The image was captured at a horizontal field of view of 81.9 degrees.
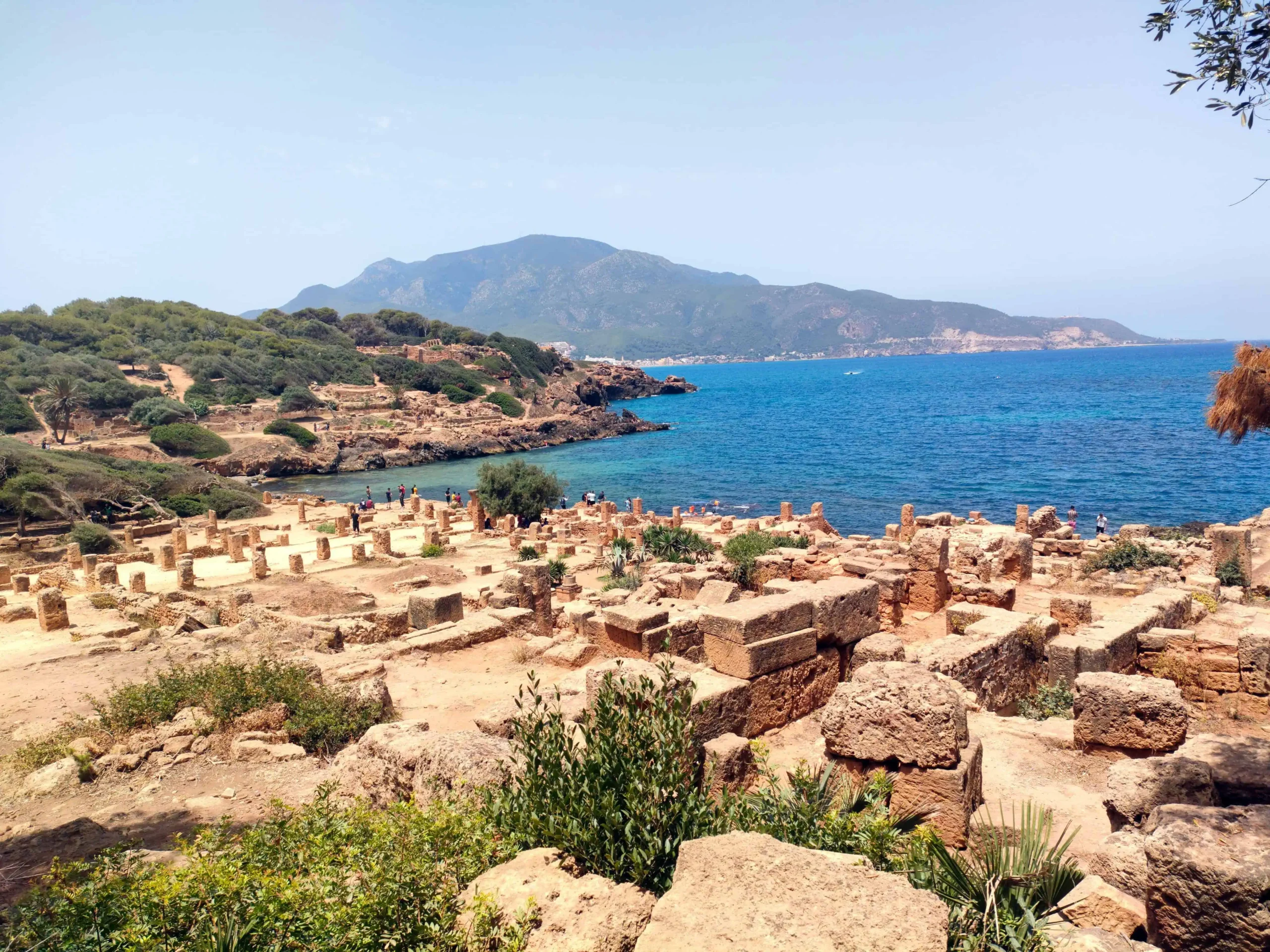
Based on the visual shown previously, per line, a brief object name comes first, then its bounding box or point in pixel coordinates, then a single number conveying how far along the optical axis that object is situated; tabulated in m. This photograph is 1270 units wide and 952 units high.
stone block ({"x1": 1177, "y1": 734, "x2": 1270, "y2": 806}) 5.32
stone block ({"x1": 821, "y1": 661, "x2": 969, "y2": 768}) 5.48
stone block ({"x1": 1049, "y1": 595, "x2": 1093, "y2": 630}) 11.52
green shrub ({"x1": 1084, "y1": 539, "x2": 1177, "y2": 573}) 18.36
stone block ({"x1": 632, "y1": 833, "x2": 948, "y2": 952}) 3.08
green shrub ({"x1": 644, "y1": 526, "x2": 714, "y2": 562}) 23.02
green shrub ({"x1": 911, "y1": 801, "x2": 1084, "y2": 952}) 3.51
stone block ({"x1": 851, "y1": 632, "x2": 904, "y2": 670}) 8.06
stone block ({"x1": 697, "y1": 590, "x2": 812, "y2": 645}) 7.31
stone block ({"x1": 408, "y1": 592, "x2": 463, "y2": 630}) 13.37
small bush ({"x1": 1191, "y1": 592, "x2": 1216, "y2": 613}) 11.41
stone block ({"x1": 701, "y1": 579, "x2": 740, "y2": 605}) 10.18
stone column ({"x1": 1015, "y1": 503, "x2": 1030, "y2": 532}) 24.41
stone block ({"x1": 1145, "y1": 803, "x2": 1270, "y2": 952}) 3.60
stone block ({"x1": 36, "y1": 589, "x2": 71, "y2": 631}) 15.45
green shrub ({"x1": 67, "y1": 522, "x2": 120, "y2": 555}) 28.05
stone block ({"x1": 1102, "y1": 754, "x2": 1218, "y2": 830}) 5.25
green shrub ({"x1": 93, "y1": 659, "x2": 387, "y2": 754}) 8.20
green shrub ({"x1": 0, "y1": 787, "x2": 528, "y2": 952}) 3.48
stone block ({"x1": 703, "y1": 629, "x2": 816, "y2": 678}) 7.29
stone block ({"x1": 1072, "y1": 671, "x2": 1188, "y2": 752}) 6.82
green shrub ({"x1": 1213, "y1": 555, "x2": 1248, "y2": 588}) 16.14
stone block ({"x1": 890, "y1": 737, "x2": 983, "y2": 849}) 5.44
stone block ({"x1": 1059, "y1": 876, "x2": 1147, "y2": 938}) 4.03
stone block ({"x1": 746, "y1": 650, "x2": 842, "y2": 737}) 7.44
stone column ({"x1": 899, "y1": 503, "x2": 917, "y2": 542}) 25.08
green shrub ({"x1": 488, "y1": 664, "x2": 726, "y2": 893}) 4.02
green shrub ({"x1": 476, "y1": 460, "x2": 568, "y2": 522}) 33.34
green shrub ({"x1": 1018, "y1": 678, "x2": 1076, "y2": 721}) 8.74
